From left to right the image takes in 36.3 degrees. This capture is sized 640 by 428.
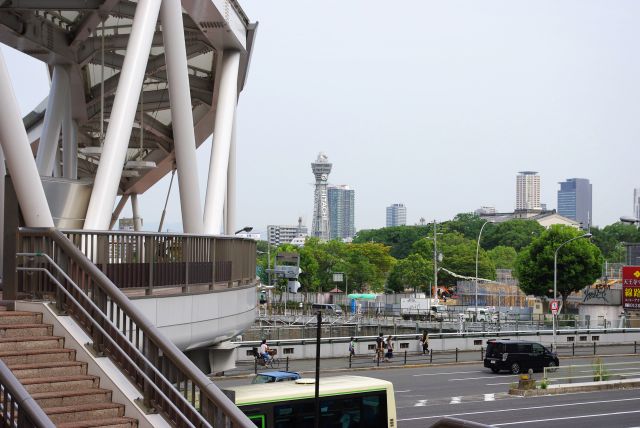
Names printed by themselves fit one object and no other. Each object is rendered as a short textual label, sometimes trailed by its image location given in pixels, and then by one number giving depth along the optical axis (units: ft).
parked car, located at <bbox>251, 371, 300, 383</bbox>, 85.01
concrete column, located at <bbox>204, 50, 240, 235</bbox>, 67.15
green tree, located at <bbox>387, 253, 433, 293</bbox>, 418.10
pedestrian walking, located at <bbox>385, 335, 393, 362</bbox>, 154.81
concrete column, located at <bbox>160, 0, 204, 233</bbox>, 54.75
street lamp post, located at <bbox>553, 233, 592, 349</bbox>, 165.60
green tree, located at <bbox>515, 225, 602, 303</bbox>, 300.81
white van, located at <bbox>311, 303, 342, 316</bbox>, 308.13
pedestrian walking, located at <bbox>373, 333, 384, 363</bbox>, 152.76
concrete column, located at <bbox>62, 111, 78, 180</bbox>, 98.67
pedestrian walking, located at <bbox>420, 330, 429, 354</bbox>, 168.04
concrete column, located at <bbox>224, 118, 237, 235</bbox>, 89.40
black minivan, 141.69
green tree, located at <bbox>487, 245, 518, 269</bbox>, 538.47
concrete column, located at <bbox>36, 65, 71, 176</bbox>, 89.92
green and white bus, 66.74
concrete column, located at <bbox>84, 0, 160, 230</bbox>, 49.06
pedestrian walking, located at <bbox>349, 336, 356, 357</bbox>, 155.12
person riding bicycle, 139.74
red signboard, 205.46
